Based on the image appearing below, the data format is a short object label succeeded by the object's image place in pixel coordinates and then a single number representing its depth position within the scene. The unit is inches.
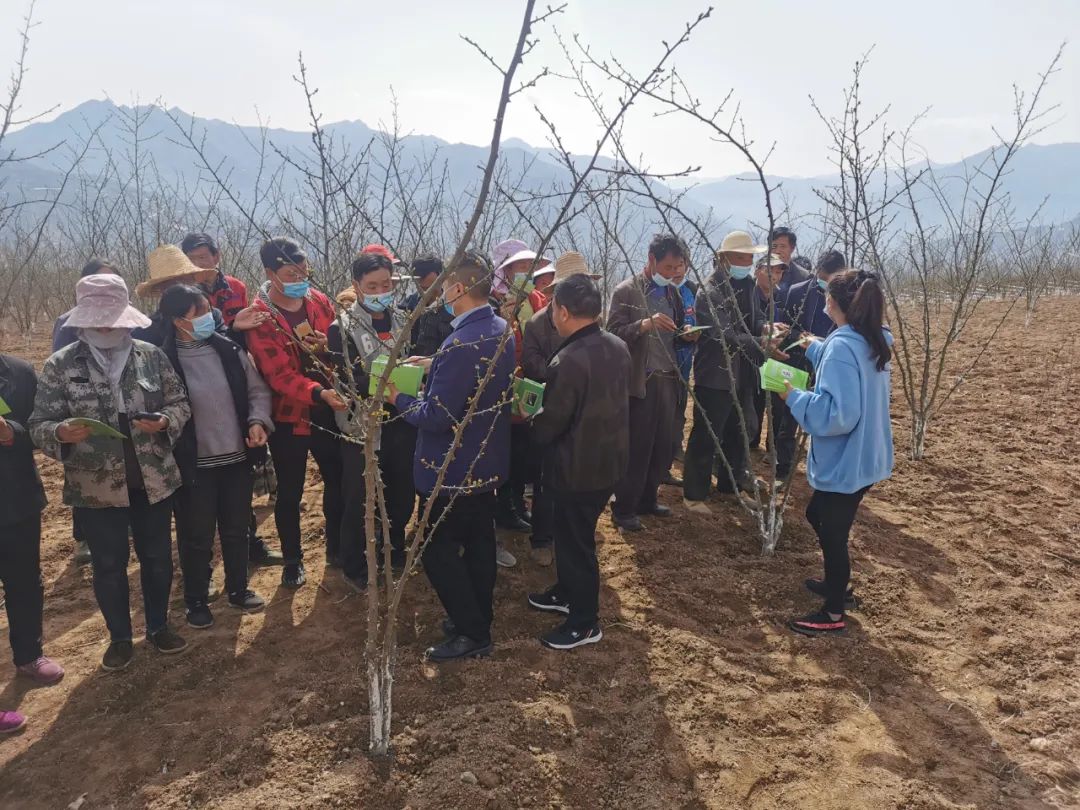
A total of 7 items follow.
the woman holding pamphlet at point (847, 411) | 92.7
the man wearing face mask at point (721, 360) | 141.6
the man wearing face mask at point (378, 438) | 106.3
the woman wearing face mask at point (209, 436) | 97.0
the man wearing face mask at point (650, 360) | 127.9
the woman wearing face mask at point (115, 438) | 86.1
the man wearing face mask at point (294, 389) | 105.7
